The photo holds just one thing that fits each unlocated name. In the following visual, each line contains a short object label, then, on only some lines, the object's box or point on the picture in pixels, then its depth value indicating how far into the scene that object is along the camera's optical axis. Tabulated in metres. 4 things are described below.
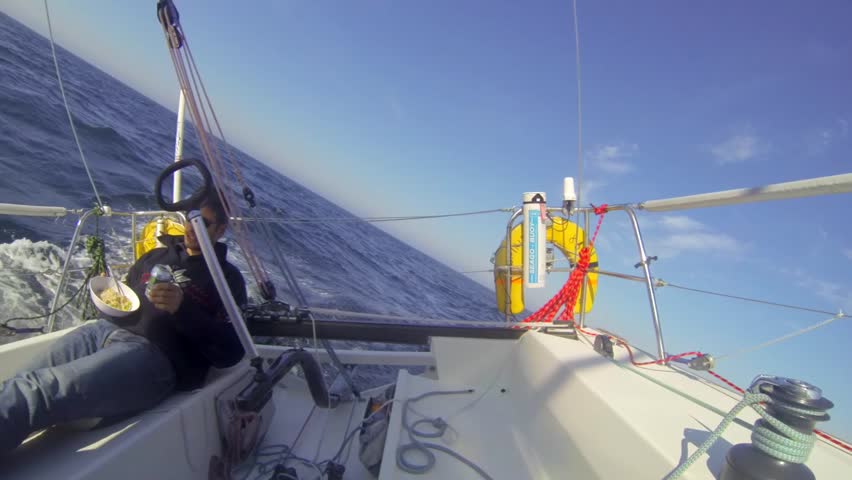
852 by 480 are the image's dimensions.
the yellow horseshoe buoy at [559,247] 3.64
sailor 1.34
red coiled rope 2.93
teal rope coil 0.83
